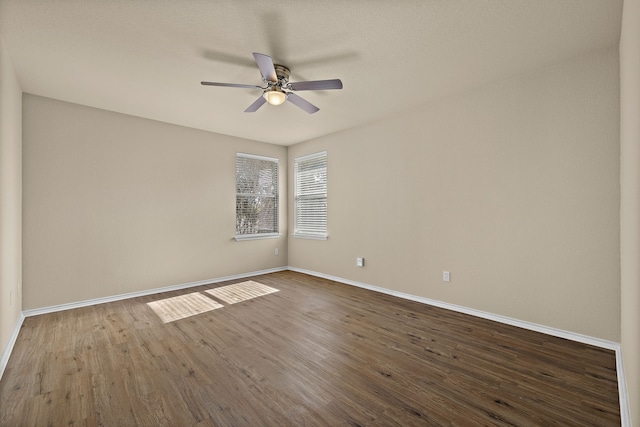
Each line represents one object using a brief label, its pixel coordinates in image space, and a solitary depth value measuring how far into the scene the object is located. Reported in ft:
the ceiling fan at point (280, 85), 7.69
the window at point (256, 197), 16.89
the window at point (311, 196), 16.75
